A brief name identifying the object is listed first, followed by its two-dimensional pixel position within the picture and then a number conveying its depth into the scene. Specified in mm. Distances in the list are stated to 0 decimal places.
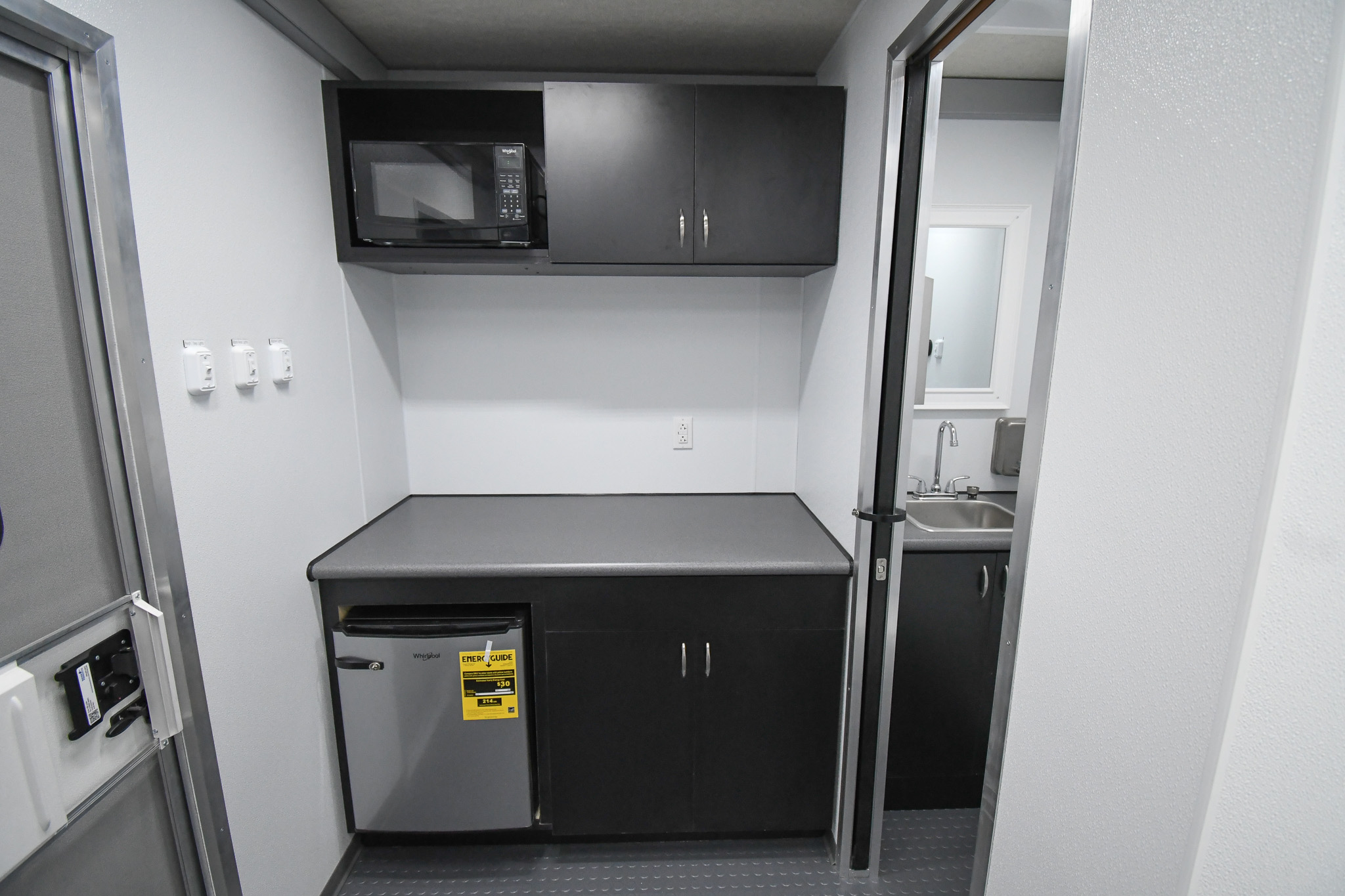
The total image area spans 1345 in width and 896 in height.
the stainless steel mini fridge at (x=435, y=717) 1522
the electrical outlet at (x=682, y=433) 2125
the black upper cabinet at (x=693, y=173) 1570
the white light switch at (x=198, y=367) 1071
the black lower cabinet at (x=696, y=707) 1568
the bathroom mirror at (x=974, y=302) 2096
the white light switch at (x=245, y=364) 1207
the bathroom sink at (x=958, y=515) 2123
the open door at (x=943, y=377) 917
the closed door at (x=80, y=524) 800
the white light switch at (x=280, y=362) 1337
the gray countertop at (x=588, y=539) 1532
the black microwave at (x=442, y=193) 1547
